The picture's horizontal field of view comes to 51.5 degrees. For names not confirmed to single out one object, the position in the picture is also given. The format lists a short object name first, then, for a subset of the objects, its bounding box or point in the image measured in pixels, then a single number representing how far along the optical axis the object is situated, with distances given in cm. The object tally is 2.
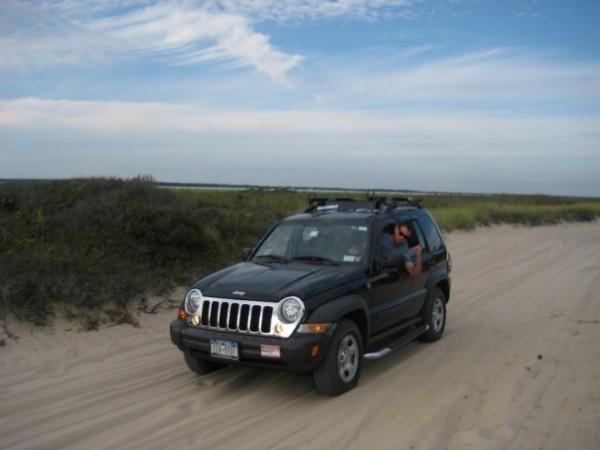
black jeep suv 583
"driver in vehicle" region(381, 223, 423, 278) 721
